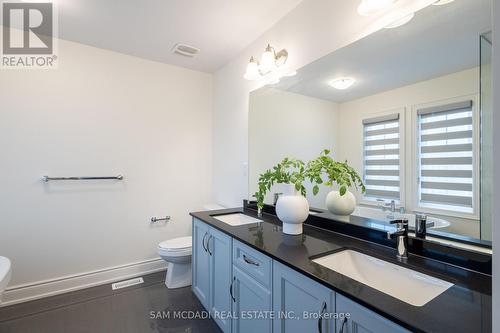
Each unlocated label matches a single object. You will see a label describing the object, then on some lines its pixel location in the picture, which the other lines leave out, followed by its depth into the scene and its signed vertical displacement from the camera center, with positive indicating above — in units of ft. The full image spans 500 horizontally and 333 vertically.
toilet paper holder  9.02 -2.00
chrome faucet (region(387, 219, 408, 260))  3.68 -1.08
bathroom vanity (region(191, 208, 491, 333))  2.44 -1.51
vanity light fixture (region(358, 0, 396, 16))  4.05 +2.77
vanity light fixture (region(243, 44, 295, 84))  6.47 +2.82
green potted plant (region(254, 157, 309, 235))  4.87 -0.68
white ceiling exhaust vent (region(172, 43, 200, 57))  7.93 +3.97
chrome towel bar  7.26 -0.38
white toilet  7.50 -2.97
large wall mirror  3.35 +0.89
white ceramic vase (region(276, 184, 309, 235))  4.86 -0.87
